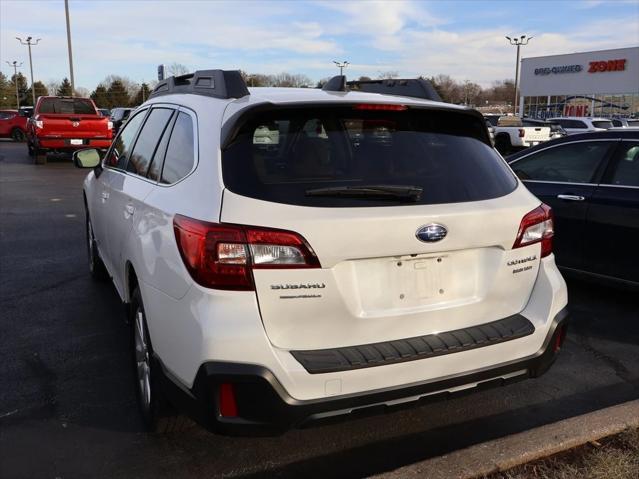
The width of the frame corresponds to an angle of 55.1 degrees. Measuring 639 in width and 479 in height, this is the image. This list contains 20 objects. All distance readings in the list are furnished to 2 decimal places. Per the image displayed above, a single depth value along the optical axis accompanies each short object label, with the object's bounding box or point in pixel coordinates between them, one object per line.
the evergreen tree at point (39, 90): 94.44
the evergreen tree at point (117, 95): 86.31
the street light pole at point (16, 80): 83.03
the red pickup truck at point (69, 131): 17.25
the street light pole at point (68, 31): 33.97
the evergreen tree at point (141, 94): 79.94
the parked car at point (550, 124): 24.86
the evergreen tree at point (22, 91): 93.62
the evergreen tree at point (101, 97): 85.12
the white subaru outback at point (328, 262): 2.38
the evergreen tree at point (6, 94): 85.44
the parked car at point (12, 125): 32.66
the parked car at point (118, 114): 32.45
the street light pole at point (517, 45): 49.75
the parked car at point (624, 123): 27.28
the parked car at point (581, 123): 25.02
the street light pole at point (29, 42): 65.25
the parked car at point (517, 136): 23.52
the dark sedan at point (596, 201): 4.86
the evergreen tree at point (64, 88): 81.57
